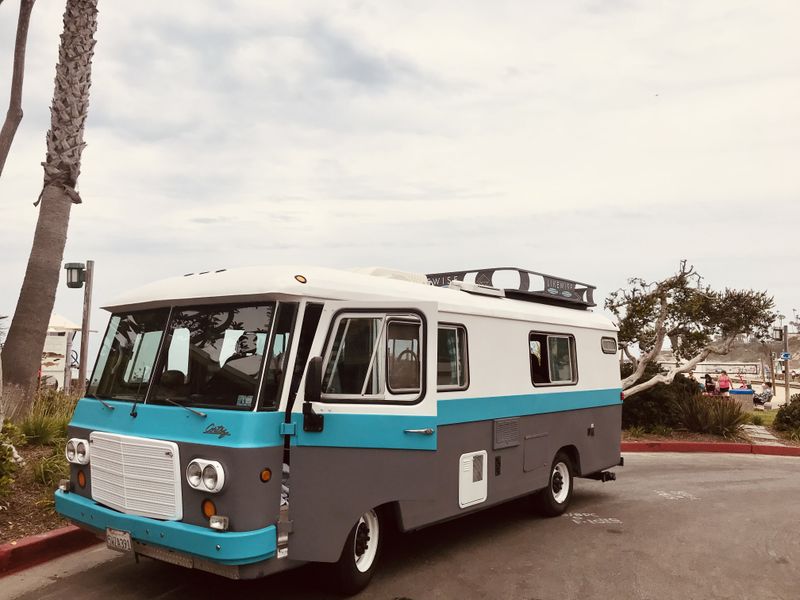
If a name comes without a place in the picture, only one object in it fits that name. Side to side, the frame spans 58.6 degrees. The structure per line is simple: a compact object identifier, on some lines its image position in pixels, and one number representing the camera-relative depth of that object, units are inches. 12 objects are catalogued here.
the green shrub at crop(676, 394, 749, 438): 629.0
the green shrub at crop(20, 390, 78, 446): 373.7
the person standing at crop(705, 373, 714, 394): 1044.5
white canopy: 846.1
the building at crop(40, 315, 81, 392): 786.8
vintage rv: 194.4
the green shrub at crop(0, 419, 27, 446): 306.0
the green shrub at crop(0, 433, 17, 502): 273.5
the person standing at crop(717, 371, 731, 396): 951.0
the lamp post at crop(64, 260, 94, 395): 587.5
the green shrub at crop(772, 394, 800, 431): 668.7
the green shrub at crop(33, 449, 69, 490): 309.9
